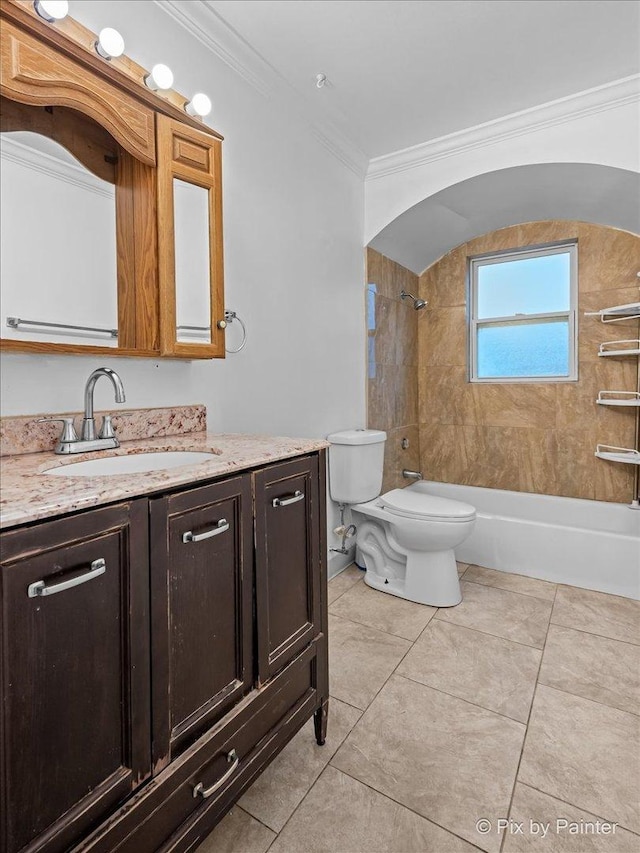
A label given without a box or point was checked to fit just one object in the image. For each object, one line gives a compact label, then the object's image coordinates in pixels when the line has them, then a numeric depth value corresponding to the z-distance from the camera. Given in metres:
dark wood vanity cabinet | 0.70
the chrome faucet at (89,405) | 1.28
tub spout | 3.32
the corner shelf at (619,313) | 2.70
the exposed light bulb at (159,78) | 1.41
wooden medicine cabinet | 1.19
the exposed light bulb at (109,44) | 1.25
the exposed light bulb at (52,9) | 1.12
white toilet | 2.28
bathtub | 2.41
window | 3.10
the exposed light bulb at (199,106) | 1.54
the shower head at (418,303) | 3.53
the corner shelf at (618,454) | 2.70
